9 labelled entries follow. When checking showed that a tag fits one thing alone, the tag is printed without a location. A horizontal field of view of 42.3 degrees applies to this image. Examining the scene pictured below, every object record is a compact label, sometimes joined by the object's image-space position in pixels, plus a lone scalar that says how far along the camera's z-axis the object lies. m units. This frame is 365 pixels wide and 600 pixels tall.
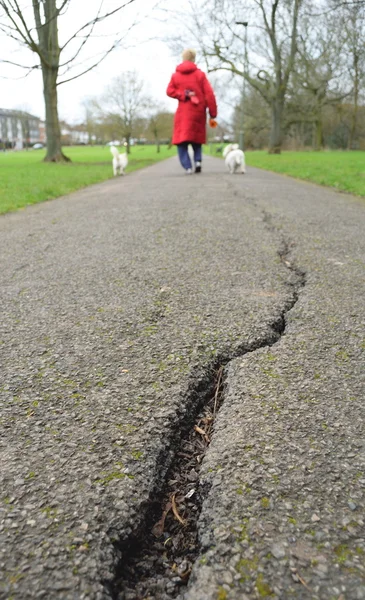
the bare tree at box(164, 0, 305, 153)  24.05
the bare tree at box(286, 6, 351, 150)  26.16
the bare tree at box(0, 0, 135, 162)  14.68
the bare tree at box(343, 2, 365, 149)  9.96
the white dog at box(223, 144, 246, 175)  12.31
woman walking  10.14
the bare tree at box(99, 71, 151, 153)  48.44
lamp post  24.59
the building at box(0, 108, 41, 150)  90.44
